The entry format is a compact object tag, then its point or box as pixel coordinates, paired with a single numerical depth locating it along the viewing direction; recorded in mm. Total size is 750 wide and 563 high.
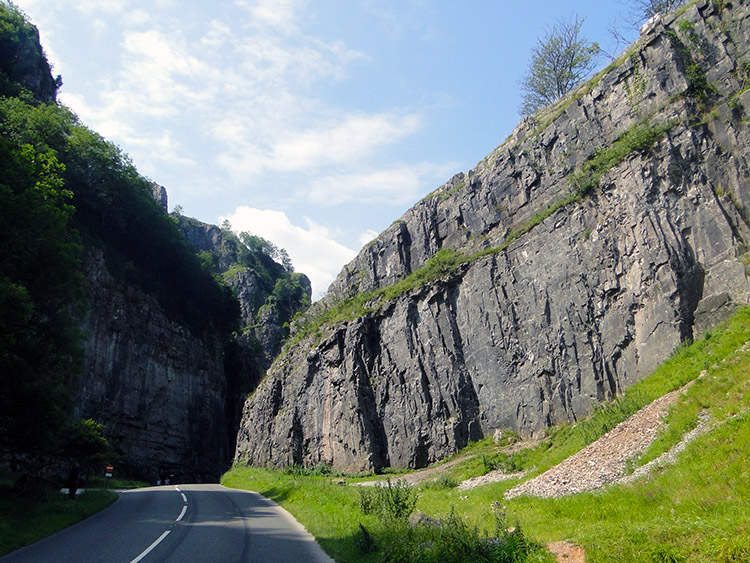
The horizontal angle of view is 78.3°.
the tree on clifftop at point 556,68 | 47438
